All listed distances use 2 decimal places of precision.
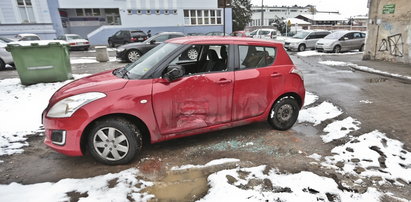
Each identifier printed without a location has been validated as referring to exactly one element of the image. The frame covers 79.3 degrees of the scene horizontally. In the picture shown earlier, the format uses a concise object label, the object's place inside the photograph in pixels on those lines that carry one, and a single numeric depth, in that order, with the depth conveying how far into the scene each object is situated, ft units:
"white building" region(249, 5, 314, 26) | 232.94
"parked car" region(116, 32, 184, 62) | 40.86
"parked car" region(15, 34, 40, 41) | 58.46
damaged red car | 10.06
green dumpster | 23.13
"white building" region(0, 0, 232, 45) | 77.10
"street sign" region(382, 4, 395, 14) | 37.40
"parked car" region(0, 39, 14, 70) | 33.99
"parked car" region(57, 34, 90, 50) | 67.05
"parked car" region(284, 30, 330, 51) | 60.95
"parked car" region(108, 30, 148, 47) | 73.67
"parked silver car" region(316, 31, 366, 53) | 55.77
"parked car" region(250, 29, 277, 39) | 75.47
